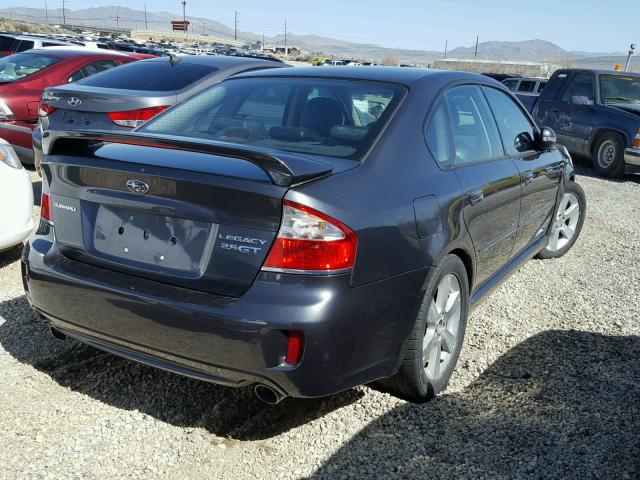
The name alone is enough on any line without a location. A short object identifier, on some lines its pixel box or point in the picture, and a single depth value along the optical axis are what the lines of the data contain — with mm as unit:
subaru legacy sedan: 2539
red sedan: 7898
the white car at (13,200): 4707
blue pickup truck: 10883
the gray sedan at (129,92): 6223
